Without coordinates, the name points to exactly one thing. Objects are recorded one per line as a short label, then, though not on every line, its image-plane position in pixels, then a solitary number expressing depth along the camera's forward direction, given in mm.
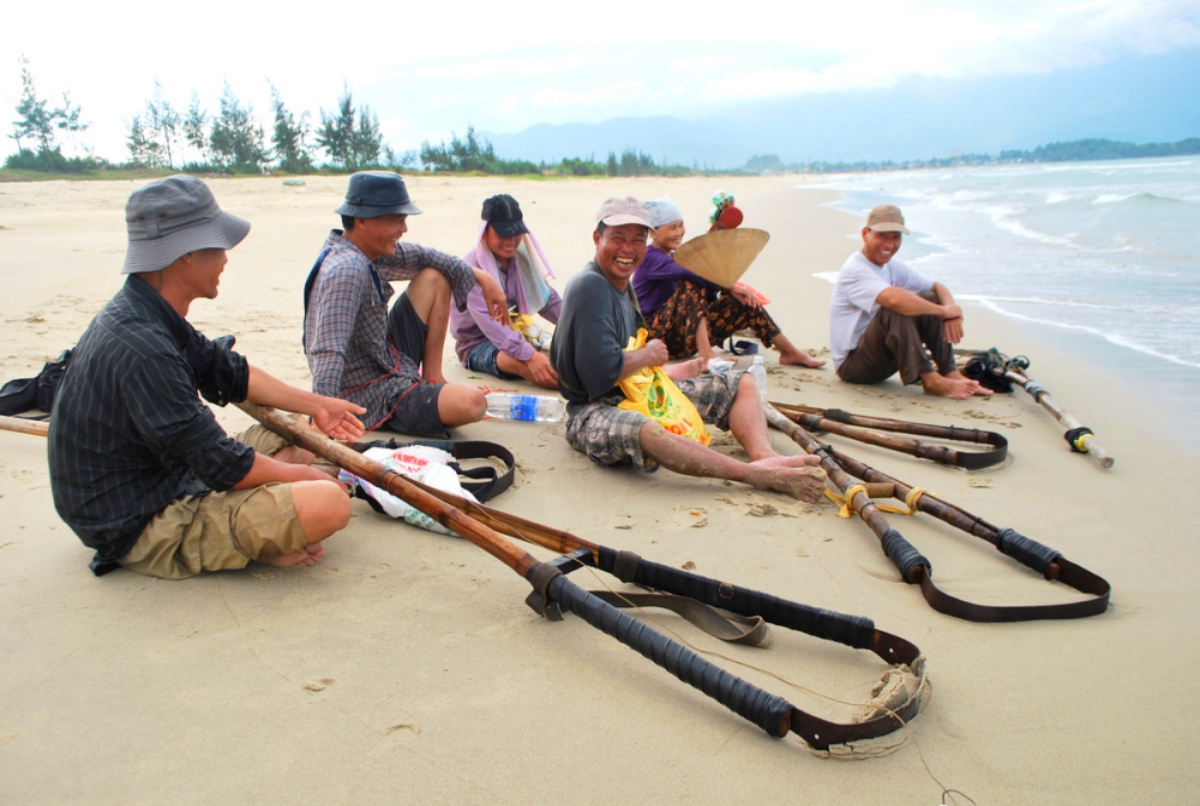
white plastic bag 3104
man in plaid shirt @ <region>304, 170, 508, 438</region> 3629
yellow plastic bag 3861
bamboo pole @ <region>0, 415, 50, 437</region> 3488
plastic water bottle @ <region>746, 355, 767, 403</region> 4836
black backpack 4117
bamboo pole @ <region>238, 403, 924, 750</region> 1882
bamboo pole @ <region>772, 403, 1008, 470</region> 4039
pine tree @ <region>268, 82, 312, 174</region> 39688
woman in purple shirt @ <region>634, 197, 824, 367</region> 5488
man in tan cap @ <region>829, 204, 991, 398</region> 5438
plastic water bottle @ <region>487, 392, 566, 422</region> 4809
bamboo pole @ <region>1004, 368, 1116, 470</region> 4109
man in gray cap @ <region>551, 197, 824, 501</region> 3578
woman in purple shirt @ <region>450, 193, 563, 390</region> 5312
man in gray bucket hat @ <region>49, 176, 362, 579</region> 2293
